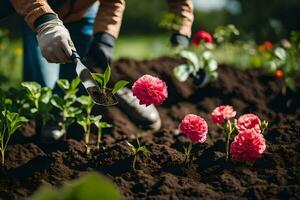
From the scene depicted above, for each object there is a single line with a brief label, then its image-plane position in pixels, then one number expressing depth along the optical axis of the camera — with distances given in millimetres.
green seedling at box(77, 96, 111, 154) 2996
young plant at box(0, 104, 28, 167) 2801
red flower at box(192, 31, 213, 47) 4156
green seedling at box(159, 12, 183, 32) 3758
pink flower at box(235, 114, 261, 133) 2760
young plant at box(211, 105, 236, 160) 2771
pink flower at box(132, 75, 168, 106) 2619
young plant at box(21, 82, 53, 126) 3088
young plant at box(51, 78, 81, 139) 3117
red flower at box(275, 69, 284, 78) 4379
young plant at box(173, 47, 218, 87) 3955
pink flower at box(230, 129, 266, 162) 2561
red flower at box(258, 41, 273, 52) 4531
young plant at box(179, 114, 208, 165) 2651
